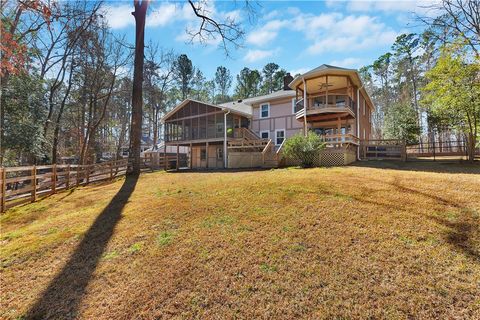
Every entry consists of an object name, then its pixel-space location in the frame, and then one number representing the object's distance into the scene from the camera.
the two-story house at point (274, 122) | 14.80
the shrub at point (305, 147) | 12.35
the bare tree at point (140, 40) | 11.45
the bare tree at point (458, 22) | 11.10
